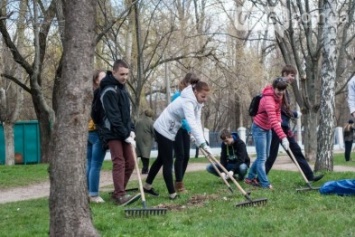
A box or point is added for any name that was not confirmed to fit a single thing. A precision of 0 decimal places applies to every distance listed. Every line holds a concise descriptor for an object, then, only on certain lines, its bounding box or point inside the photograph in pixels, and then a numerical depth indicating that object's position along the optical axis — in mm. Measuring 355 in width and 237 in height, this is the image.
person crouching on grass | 9633
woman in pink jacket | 7963
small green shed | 24844
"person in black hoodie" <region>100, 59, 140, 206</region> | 6922
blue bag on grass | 6715
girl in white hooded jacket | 7277
